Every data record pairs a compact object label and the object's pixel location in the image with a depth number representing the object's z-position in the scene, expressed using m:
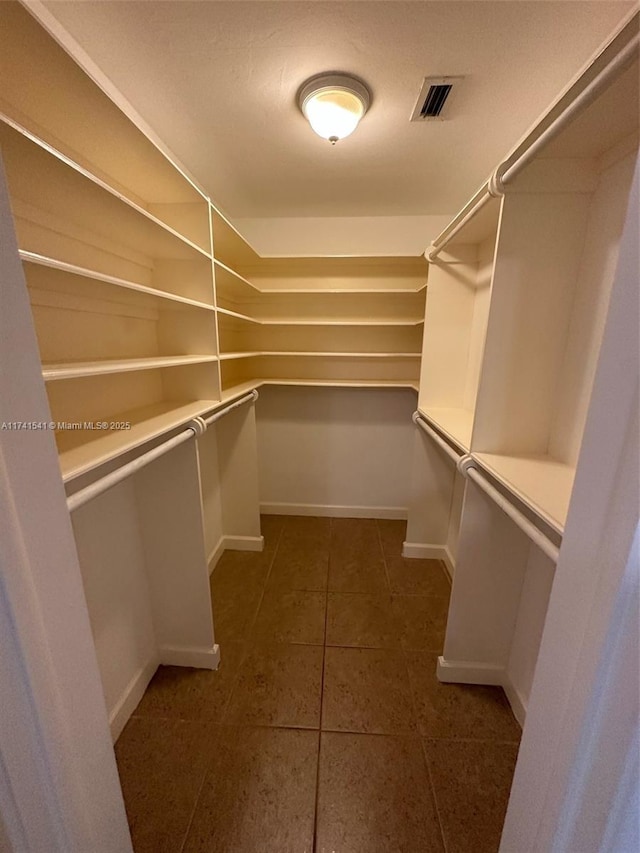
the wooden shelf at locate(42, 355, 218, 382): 0.70
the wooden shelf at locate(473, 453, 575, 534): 0.83
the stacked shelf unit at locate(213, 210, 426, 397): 2.40
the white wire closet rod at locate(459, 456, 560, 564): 0.79
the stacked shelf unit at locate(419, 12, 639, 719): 0.87
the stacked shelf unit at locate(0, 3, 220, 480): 0.75
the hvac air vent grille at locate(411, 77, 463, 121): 1.22
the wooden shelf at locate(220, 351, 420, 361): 2.38
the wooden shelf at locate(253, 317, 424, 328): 2.30
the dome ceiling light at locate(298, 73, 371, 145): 1.21
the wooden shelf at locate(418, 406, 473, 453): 1.45
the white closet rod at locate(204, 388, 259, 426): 1.48
